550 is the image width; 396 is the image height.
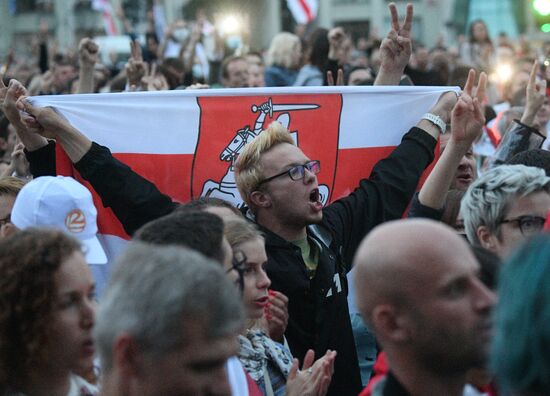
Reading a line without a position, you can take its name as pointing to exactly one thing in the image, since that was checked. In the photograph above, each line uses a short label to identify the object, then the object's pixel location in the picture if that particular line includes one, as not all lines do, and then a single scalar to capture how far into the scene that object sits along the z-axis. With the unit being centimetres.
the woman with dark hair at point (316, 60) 1729
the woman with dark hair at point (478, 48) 2845
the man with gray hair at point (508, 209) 768
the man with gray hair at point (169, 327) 431
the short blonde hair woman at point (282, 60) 2028
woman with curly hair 505
